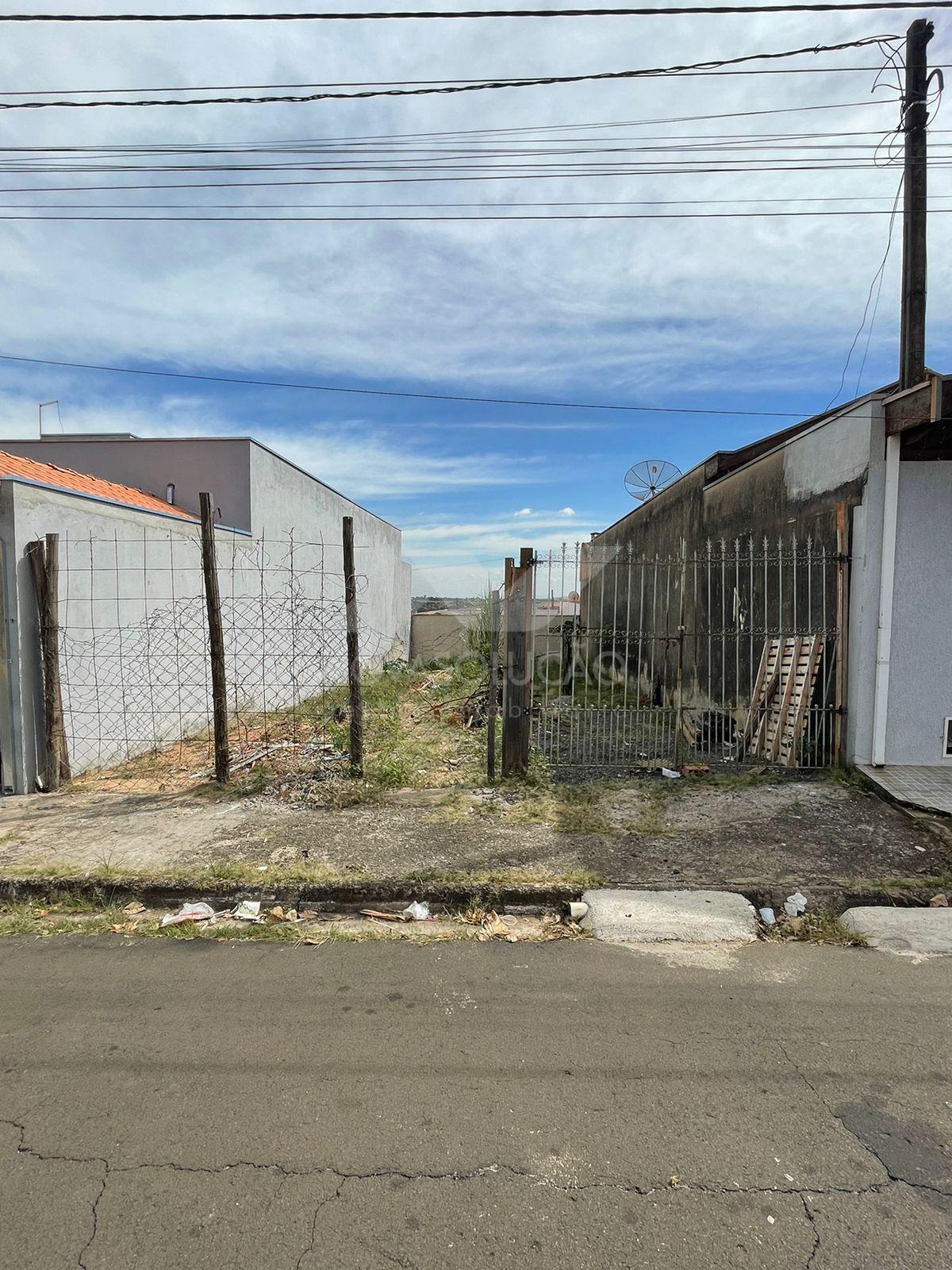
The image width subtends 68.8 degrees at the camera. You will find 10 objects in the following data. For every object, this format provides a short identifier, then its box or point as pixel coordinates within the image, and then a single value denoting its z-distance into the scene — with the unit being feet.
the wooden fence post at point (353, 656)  20.89
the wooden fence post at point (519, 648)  20.79
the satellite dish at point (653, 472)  44.57
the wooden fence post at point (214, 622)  20.29
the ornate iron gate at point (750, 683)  21.93
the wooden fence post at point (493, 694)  20.85
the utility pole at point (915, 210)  20.67
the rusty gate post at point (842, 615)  21.30
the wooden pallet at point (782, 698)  22.35
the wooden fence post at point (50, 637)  20.16
